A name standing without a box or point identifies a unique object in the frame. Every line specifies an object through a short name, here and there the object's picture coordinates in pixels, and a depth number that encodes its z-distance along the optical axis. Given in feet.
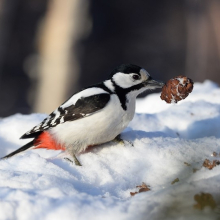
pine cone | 21.44
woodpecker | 20.71
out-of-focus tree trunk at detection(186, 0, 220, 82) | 70.59
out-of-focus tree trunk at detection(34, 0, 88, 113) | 60.54
